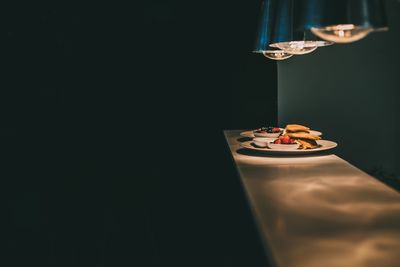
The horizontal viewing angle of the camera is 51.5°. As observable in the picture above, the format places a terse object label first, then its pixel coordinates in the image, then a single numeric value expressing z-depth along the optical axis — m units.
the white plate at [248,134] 2.71
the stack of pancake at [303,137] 2.07
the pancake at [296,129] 2.15
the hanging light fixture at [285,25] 1.59
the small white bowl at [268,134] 2.43
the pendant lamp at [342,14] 0.97
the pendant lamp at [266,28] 1.69
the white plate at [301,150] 1.93
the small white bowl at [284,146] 1.95
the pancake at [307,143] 2.05
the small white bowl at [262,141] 2.11
